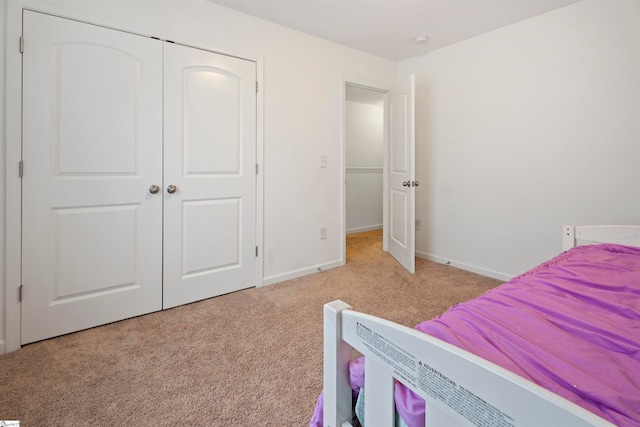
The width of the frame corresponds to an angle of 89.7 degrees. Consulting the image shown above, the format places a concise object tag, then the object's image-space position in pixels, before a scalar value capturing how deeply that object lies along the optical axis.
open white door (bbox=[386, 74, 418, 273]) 3.14
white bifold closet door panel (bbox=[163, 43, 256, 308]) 2.32
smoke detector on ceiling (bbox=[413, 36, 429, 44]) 3.05
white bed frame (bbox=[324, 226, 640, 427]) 0.41
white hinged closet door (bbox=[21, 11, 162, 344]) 1.85
